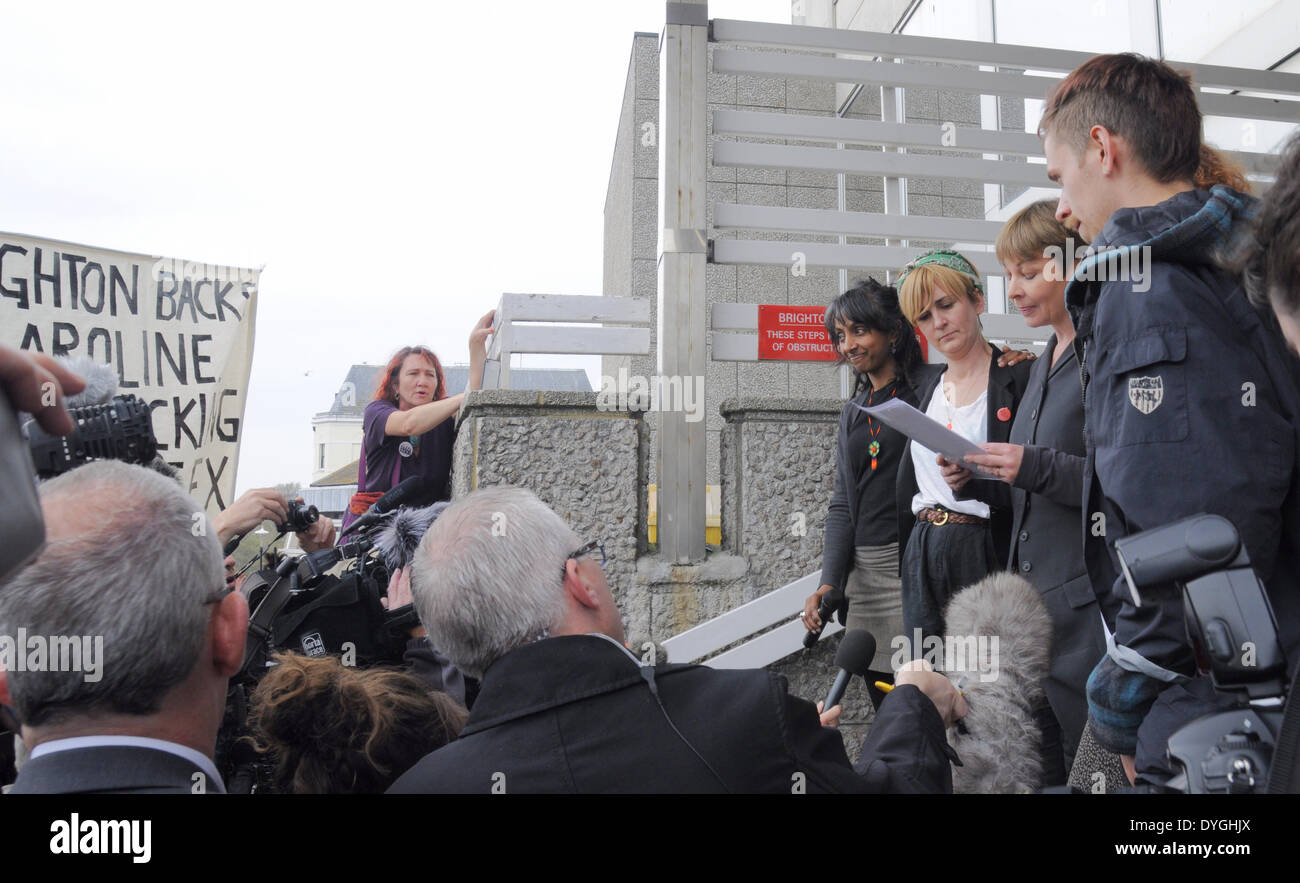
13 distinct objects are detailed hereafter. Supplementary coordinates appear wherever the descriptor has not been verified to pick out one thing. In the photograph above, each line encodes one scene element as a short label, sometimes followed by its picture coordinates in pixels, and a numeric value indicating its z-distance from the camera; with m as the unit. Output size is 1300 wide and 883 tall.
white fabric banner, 4.66
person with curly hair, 1.86
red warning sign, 5.32
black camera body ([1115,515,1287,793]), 1.17
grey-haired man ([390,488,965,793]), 1.62
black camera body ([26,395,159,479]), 2.27
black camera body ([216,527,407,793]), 2.41
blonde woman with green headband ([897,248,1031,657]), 2.99
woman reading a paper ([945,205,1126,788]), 2.43
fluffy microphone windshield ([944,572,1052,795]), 1.97
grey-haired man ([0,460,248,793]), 1.45
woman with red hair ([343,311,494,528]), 4.70
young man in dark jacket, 1.60
